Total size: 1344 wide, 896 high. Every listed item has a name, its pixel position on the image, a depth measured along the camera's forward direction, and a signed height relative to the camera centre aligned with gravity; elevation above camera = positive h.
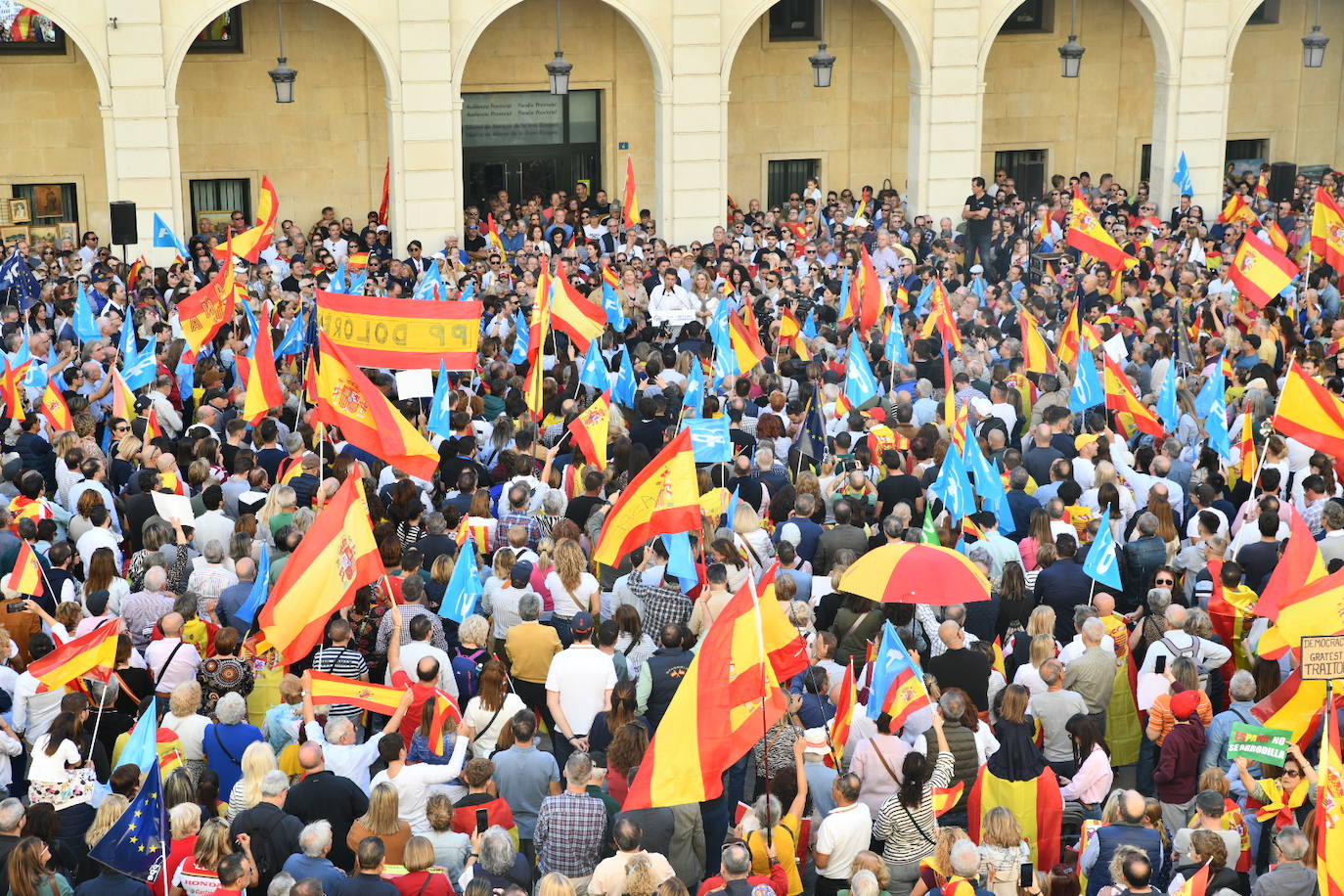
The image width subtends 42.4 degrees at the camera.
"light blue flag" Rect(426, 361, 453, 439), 14.70 -2.11
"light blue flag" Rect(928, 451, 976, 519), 12.98 -2.41
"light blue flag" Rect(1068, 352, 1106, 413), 15.41 -1.95
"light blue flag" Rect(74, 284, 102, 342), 18.73 -1.71
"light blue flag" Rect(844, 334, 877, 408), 15.97 -1.96
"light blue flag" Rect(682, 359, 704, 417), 15.52 -2.05
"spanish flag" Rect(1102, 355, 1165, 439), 15.27 -2.08
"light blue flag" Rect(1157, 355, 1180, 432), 15.37 -2.09
